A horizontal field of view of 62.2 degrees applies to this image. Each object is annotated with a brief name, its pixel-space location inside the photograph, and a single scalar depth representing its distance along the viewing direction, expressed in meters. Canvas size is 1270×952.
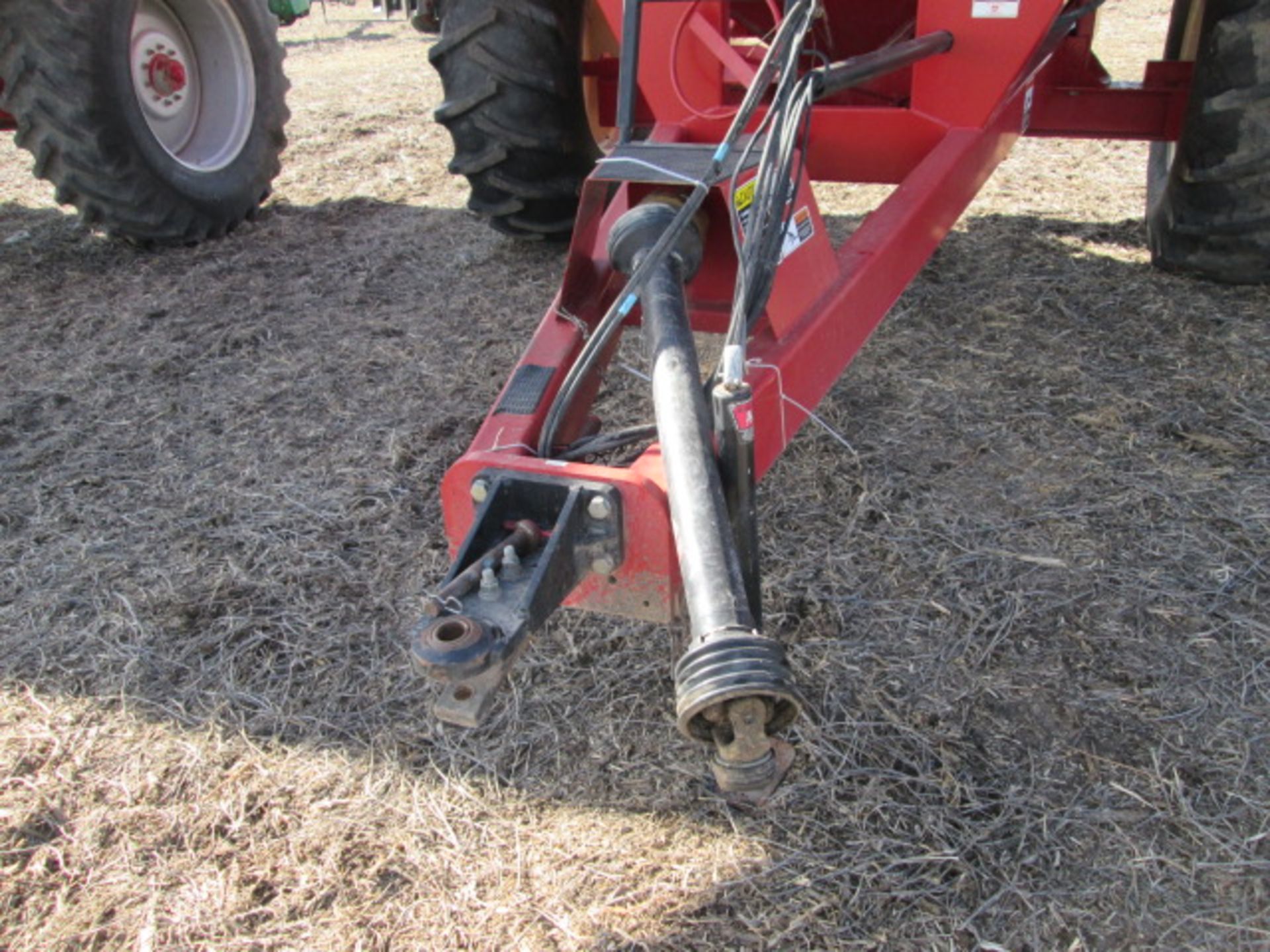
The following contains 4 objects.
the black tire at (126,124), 4.13
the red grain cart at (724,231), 1.41
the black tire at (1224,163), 3.11
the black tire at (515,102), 3.59
